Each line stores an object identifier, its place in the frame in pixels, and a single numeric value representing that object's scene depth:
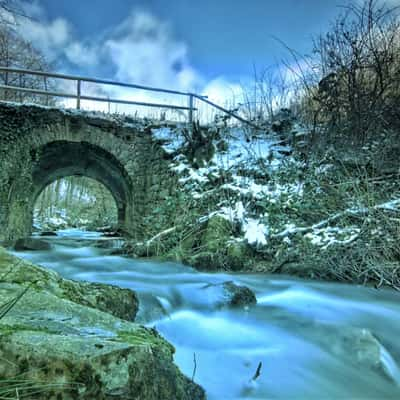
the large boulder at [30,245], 6.63
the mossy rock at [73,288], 1.88
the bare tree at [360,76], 6.43
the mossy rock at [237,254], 5.15
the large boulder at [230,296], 3.15
